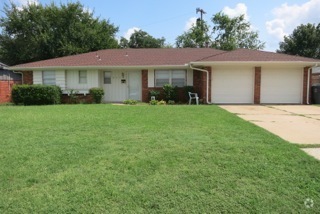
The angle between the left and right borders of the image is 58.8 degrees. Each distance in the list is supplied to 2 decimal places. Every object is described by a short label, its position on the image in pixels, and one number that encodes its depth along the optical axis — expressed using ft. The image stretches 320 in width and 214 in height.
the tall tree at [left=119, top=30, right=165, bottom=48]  155.22
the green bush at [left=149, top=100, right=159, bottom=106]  50.96
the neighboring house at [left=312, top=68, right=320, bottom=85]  69.32
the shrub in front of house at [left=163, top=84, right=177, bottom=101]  54.24
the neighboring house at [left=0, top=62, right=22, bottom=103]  64.45
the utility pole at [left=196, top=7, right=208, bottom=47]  118.21
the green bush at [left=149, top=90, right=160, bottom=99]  55.11
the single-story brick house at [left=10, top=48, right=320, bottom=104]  51.26
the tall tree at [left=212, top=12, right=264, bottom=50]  125.49
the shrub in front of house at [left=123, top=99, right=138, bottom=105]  51.75
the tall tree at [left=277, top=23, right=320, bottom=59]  131.64
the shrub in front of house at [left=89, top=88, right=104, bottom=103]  54.03
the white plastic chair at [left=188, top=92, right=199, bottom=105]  50.52
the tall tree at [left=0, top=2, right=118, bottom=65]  95.76
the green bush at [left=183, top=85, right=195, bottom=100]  54.60
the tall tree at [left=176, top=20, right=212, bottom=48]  123.24
